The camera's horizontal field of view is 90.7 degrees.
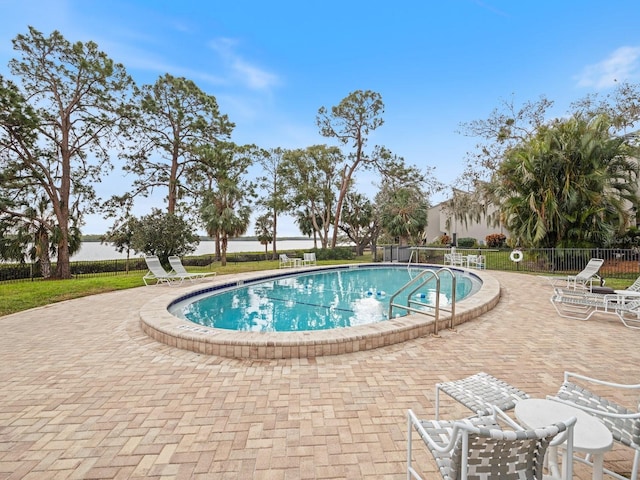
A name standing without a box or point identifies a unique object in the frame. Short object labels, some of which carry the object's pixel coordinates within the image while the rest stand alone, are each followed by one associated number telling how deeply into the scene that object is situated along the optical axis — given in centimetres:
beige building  3054
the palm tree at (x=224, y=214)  2306
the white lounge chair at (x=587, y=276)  910
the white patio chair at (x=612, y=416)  179
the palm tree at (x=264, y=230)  3436
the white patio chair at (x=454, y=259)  1671
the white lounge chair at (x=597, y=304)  579
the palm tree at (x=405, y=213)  2644
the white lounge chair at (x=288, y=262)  1892
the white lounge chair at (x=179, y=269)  1180
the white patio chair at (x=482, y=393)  220
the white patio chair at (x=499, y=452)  136
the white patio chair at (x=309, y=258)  1979
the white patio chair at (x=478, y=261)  1621
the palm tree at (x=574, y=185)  1334
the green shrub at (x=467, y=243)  3020
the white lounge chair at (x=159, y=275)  1138
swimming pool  440
